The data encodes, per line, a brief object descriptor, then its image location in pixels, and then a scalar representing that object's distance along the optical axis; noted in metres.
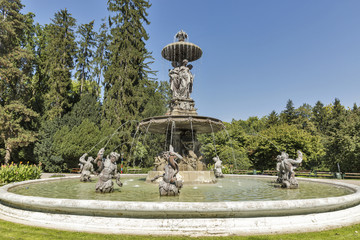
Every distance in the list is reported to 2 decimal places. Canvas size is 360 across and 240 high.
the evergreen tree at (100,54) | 42.69
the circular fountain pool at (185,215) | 4.97
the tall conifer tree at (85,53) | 42.16
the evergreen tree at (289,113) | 65.62
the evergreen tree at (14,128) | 28.42
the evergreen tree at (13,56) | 29.94
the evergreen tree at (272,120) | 59.79
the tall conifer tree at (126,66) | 35.03
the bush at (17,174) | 12.79
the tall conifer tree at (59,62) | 34.09
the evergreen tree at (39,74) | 36.07
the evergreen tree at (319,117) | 64.06
